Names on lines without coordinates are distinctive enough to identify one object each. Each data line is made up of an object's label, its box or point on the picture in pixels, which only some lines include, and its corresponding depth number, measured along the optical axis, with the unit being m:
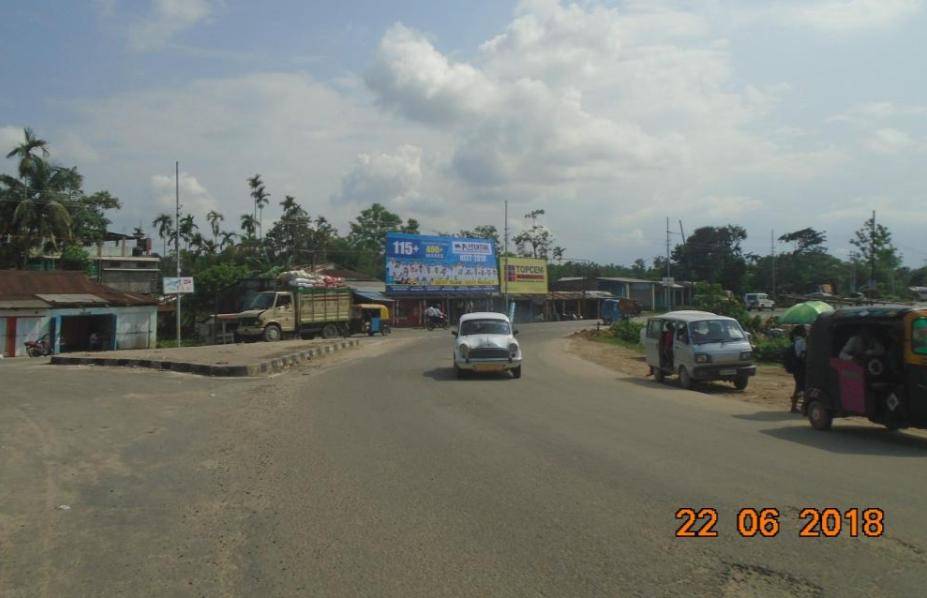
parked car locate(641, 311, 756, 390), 16.52
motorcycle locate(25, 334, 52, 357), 33.91
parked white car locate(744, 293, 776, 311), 69.81
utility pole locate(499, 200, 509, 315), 63.84
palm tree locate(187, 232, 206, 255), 81.25
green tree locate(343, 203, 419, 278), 96.31
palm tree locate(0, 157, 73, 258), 47.47
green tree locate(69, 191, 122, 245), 55.44
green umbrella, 27.27
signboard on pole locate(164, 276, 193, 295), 37.62
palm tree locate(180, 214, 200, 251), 80.81
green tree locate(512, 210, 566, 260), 96.75
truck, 34.72
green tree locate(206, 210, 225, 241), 83.15
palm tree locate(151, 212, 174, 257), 85.94
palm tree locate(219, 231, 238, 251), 81.25
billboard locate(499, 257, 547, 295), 65.14
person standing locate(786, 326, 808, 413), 12.45
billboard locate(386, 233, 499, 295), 55.28
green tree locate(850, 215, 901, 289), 56.11
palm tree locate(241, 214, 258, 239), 72.75
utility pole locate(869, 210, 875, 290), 53.12
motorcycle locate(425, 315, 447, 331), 51.31
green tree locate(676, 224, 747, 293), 86.88
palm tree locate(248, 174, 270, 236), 73.19
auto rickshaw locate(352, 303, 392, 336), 43.47
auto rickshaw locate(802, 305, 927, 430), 8.87
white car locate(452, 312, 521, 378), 17.75
